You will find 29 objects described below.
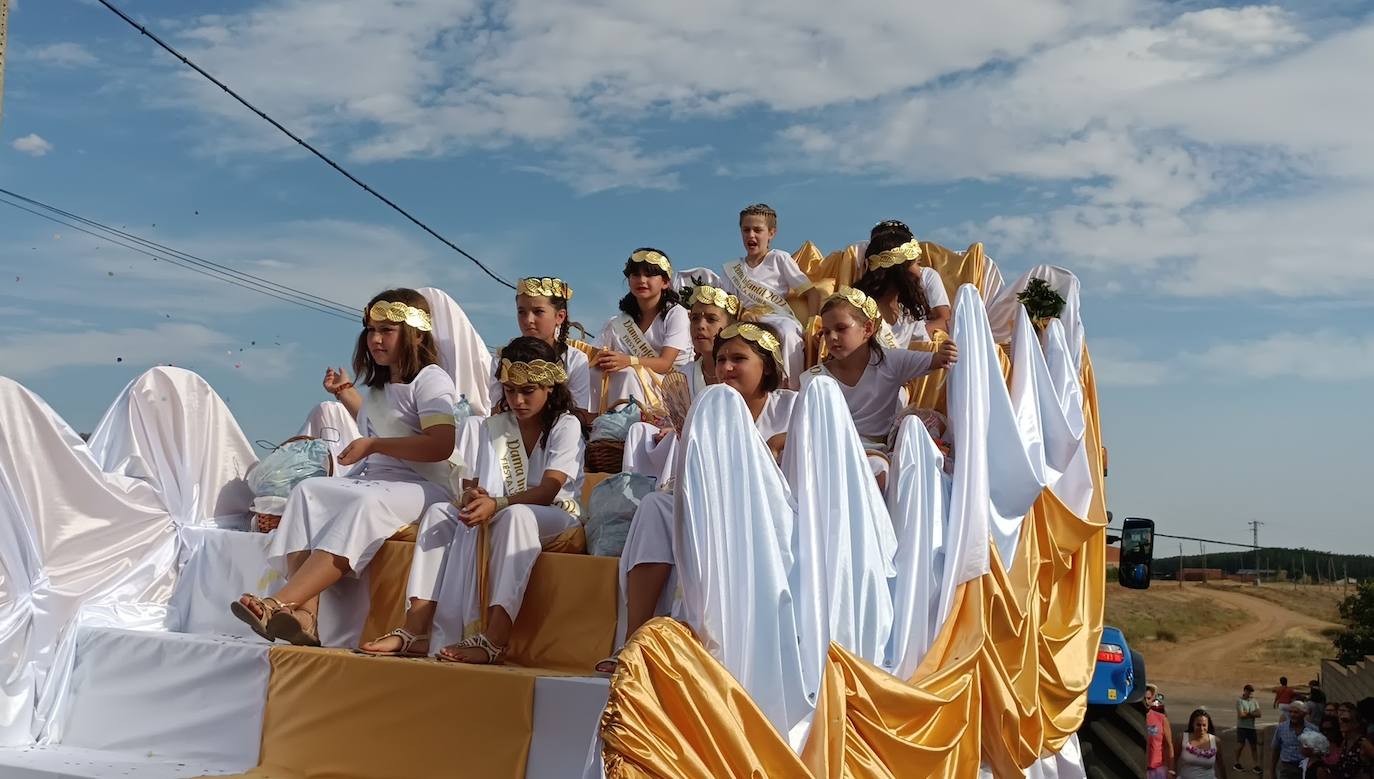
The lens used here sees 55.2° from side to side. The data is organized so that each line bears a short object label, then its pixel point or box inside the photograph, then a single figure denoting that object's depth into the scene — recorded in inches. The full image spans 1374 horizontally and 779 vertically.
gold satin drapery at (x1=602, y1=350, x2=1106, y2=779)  124.4
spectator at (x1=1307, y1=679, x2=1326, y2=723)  469.4
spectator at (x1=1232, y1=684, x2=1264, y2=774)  560.1
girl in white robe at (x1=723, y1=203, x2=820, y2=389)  302.8
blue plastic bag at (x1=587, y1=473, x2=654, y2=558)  182.1
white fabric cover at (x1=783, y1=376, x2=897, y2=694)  146.3
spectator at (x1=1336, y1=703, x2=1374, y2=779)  366.6
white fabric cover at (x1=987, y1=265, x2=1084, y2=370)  266.5
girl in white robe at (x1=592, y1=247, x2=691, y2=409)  264.8
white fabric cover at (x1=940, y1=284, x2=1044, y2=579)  183.9
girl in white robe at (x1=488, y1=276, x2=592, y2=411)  235.6
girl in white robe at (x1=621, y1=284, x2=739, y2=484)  207.2
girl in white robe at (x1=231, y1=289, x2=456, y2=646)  181.0
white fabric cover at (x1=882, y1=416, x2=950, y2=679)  167.6
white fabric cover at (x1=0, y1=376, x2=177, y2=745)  189.6
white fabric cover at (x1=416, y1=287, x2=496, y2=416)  249.4
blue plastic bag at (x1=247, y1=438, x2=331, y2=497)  220.5
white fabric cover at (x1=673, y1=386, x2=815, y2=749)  137.6
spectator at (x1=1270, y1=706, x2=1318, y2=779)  431.5
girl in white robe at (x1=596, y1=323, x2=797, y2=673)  161.8
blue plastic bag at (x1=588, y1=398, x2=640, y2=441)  218.5
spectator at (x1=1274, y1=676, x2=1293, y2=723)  531.4
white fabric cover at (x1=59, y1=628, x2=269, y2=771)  175.9
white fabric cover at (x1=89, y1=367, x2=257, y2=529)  222.2
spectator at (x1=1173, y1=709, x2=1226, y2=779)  426.0
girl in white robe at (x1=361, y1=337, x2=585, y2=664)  172.6
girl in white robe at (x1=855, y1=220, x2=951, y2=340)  266.8
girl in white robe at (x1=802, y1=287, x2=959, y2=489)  211.9
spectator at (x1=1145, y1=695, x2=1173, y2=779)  425.7
